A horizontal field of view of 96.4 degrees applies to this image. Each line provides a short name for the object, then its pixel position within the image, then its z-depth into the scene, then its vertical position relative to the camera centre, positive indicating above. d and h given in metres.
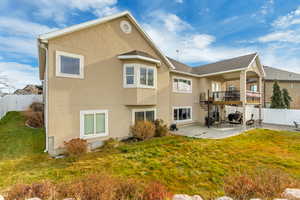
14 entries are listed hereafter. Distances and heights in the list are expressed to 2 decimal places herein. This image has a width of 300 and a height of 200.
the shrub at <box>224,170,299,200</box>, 3.23 -2.19
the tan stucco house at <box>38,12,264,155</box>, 7.40 +1.45
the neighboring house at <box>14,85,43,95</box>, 26.39 +2.37
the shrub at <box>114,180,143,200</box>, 3.11 -2.21
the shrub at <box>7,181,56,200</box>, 3.09 -2.17
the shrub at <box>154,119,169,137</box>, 10.85 -2.31
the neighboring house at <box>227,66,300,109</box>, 24.86 +3.19
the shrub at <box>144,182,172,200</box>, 3.06 -2.17
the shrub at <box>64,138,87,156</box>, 7.08 -2.43
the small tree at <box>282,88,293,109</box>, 19.69 +0.57
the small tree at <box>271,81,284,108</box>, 18.41 +0.53
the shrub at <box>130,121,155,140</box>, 9.79 -2.09
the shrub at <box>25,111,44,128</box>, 12.30 -1.74
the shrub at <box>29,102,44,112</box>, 15.05 -0.67
